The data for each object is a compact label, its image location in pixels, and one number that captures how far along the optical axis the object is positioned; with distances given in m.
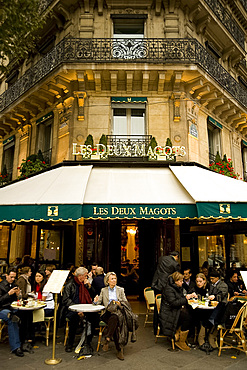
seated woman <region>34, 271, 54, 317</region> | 5.73
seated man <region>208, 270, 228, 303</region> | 5.42
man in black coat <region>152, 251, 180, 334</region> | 6.37
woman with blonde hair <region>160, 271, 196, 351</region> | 5.18
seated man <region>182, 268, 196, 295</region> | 6.37
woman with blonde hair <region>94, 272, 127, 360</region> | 4.87
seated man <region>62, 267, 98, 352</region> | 5.25
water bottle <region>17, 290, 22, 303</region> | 5.52
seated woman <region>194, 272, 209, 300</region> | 6.09
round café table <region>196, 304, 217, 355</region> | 5.09
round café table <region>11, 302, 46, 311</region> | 5.12
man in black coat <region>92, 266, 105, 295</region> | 6.20
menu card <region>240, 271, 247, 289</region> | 5.08
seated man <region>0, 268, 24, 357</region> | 4.97
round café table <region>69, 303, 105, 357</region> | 4.93
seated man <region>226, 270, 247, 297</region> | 6.95
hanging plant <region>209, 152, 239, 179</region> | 10.16
